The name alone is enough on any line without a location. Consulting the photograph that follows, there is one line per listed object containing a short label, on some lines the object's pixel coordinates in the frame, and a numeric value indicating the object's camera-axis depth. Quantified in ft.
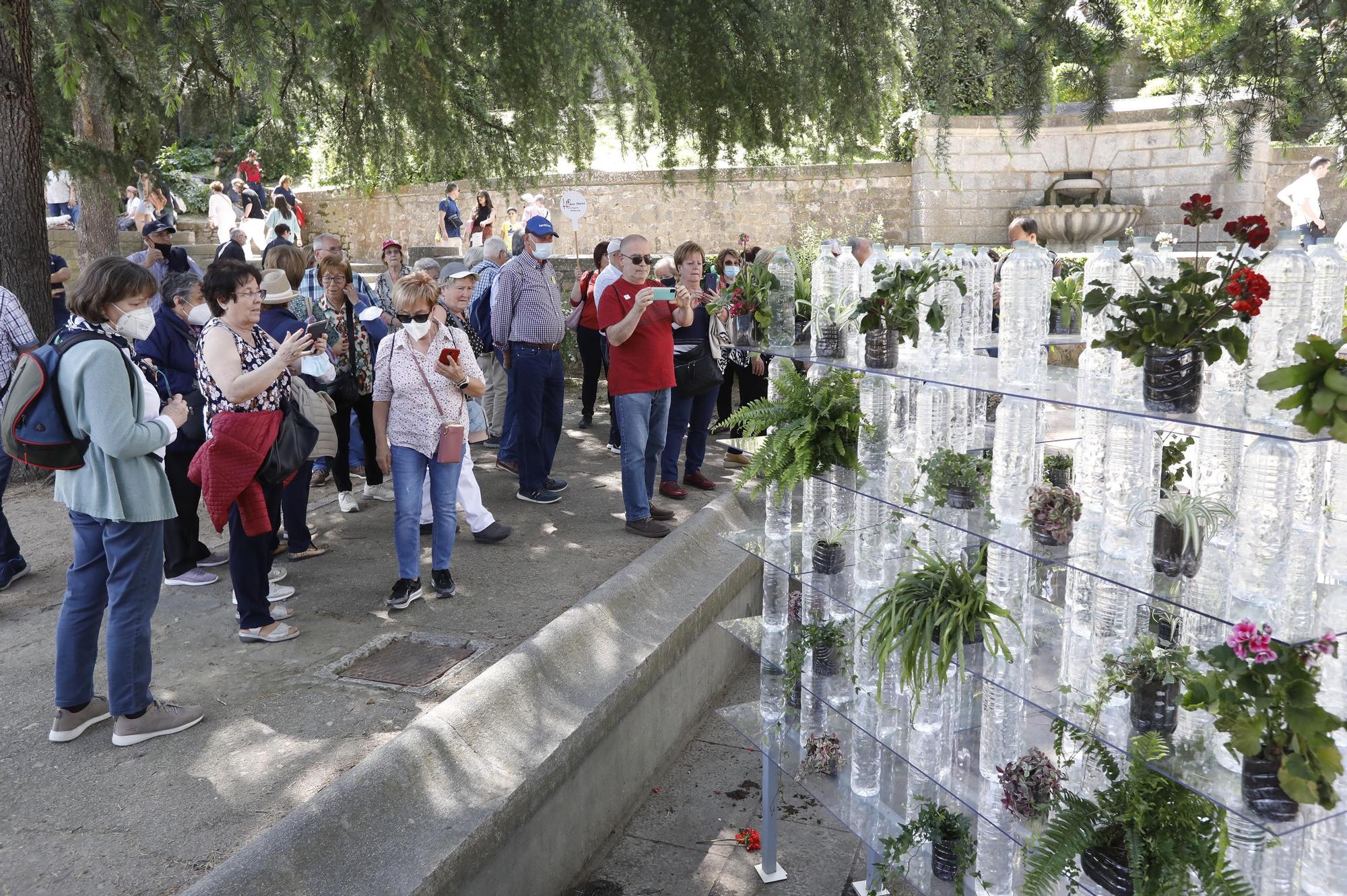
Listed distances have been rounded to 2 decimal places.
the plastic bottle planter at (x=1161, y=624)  9.97
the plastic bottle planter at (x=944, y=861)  12.08
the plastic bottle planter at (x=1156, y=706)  9.11
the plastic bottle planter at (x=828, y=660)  14.14
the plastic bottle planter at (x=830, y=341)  13.23
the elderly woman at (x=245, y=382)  16.89
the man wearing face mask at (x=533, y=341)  25.85
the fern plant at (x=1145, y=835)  8.89
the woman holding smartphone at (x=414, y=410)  19.61
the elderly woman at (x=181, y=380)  20.67
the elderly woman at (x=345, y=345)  24.71
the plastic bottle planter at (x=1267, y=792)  7.84
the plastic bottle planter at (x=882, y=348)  12.23
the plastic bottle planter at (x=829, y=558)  13.96
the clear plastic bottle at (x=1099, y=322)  9.95
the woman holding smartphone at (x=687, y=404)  27.81
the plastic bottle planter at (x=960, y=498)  11.51
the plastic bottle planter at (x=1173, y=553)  8.98
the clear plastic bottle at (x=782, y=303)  14.34
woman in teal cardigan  13.88
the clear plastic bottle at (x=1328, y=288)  8.88
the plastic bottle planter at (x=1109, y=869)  9.39
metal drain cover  17.16
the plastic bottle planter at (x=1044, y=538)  10.16
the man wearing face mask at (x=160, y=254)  29.96
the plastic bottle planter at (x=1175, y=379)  8.54
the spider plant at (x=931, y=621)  11.03
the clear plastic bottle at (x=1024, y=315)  10.88
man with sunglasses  23.34
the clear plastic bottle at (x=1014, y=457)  11.05
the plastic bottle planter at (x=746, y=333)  14.88
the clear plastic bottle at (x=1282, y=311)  8.64
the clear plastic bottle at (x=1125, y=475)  9.70
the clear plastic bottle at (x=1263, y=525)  8.23
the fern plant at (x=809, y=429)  13.30
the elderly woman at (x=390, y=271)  28.40
